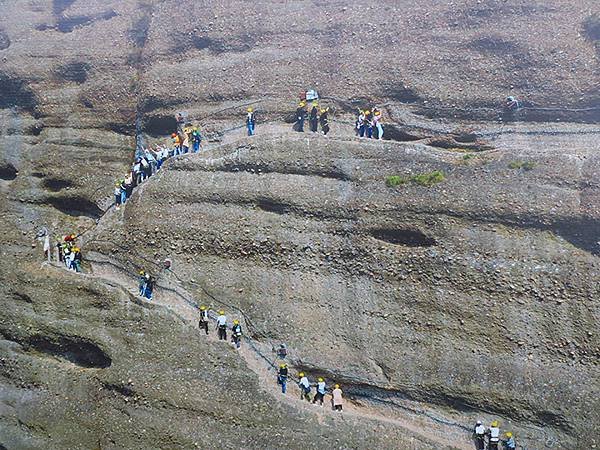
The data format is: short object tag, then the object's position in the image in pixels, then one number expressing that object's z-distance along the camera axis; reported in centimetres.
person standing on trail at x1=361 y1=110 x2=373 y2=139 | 4897
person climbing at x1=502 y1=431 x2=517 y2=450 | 3456
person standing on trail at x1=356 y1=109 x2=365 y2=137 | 4919
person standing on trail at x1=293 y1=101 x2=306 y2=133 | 4969
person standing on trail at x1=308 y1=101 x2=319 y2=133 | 5012
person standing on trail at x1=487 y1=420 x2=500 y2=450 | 3478
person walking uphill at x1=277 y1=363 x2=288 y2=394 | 3753
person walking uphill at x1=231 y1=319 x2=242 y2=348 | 3935
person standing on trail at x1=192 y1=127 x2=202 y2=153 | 5016
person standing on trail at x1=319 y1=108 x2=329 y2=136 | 4991
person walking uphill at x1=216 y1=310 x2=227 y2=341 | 3988
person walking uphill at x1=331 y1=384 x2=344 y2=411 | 3688
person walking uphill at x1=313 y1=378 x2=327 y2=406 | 3725
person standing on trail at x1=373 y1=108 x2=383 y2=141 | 4922
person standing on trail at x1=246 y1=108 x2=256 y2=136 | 5056
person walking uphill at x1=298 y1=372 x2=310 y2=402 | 3750
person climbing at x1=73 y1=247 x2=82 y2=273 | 4431
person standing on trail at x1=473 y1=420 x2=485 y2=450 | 3522
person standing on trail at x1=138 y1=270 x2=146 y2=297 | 4255
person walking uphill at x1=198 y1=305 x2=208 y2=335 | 4021
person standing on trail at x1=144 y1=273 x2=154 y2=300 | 4247
